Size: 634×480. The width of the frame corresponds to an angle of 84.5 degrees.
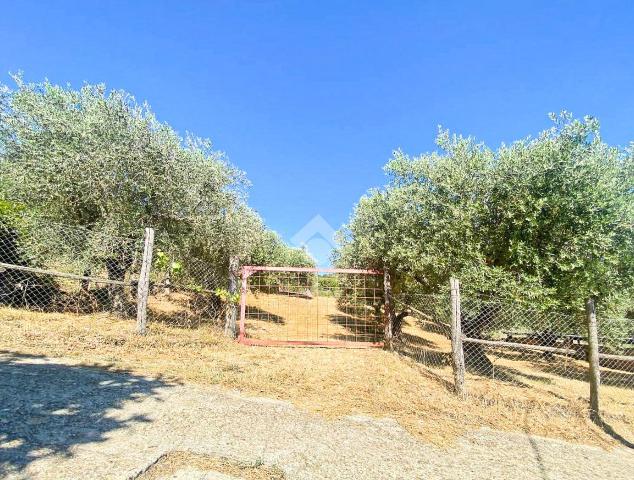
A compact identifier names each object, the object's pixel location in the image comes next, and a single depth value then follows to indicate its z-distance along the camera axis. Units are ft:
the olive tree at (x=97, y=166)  31.53
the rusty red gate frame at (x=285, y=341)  32.60
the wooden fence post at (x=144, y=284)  27.32
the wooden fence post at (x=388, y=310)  34.48
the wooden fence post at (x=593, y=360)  20.10
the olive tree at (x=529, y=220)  28.71
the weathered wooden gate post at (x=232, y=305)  33.53
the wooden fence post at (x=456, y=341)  21.74
